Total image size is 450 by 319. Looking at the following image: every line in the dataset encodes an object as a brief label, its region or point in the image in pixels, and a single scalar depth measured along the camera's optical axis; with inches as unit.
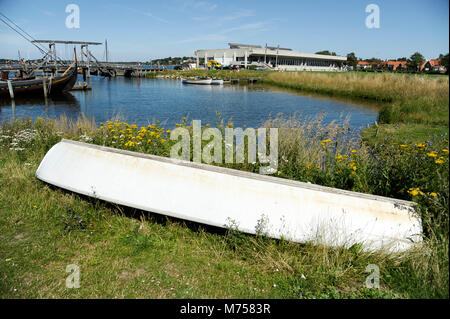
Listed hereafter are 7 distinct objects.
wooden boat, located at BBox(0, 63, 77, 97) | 1018.1
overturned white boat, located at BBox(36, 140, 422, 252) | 128.9
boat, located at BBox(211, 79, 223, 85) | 1620.4
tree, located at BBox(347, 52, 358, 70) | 3735.2
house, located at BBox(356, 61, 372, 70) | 3712.4
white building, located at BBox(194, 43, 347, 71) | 2962.8
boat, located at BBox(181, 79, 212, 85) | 1650.8
